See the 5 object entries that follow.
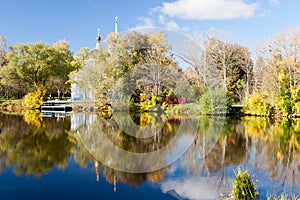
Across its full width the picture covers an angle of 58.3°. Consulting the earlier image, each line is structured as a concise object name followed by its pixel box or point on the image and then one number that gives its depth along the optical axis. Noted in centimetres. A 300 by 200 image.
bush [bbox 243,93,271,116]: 1861
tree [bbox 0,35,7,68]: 3223
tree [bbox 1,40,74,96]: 2825
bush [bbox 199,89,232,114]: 1844
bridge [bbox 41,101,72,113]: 2478
